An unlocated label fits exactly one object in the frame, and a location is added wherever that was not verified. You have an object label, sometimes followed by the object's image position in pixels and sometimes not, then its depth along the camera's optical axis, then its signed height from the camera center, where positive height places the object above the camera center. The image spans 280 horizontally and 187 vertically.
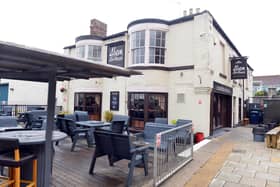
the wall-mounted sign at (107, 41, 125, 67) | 11.58 +2.97
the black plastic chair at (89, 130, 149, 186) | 3.79 -1.00
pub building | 8.97 +1.53
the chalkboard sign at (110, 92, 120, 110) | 11.32 +0.09
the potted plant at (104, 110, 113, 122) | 11.21 -0.85
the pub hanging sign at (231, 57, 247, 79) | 11.52 +2.23
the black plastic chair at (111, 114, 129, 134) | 8.29 -0.75
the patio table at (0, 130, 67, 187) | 2.94 -0.79
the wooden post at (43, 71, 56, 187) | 2.82 -0.38
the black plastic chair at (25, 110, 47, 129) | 8.70 -0.91
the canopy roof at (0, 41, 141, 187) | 2.07 +0.50
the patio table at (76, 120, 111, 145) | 6.86 -0.90
